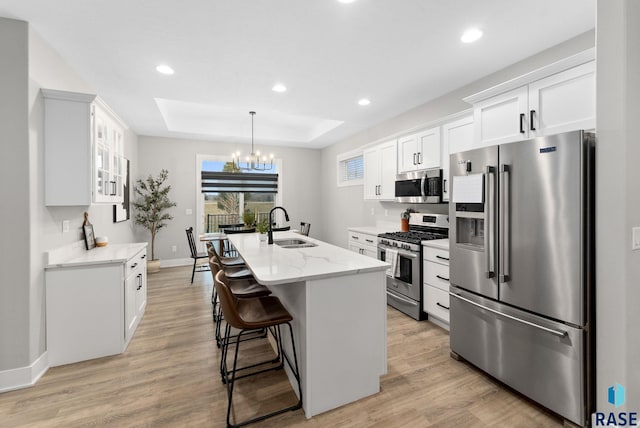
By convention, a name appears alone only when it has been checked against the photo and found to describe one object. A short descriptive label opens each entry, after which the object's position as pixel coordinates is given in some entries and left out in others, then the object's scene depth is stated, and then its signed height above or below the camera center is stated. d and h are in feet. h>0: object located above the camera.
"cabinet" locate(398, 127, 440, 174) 11.96 +2.73
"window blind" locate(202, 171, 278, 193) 21.46 +2.34
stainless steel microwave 11.66 +1.10
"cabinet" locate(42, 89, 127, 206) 8.03 +1.85
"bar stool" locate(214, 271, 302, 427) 5.67 -2.24
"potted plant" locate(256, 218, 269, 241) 10.63 -0.60
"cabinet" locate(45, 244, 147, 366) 8.02 -2.72
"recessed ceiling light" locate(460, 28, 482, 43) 7.81 +4.88
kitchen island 6.07 -2.44
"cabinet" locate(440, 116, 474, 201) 10.57 +2.76
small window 19.38 +3.08
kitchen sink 10.10 -1.12
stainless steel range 11.00 -1.86
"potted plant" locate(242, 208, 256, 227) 11.57 -0.26
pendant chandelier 17.42 +3.27
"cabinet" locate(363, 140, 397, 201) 14.60 +2.22
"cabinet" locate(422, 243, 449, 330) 9.87 -2.50
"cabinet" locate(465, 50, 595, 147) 6.90 +2.92
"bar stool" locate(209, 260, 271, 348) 7.00 -2.11
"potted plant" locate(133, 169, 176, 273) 18.44 +0.50
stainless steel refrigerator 5.56 -1.21
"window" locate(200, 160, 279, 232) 21.48 +1.53
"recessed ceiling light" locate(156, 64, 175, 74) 9.85 +4.97
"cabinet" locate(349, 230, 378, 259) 13.74 -1.56
